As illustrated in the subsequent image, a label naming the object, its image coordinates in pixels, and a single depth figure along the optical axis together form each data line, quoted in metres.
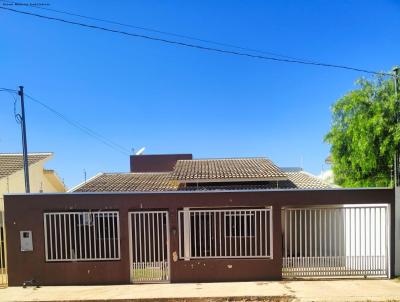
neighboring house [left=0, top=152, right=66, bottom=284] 11.37
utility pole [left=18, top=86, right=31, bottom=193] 10.02
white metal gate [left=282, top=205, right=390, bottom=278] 7.01
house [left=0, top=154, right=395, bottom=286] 6.91
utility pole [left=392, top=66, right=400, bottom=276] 6.95
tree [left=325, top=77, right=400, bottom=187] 8.85
